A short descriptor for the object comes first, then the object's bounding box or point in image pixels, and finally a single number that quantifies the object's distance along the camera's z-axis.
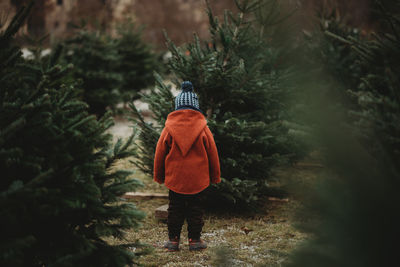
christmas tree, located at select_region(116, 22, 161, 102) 13.02
